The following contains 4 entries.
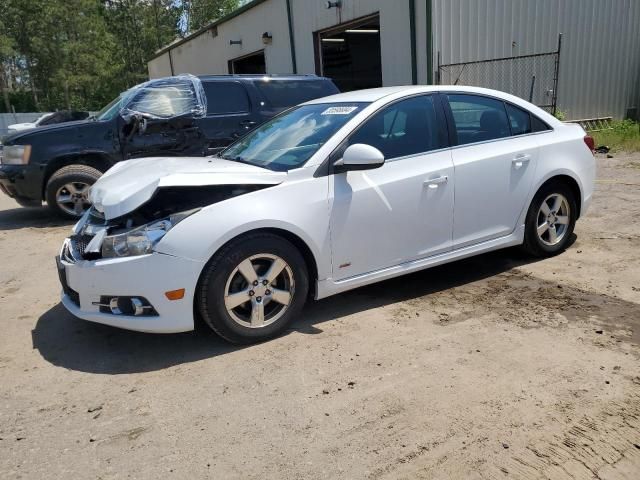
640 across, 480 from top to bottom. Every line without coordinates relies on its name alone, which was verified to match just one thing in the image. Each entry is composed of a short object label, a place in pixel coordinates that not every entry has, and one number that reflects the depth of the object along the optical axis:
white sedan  3.45
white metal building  12.20
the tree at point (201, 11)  50.81
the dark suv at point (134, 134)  7.64
